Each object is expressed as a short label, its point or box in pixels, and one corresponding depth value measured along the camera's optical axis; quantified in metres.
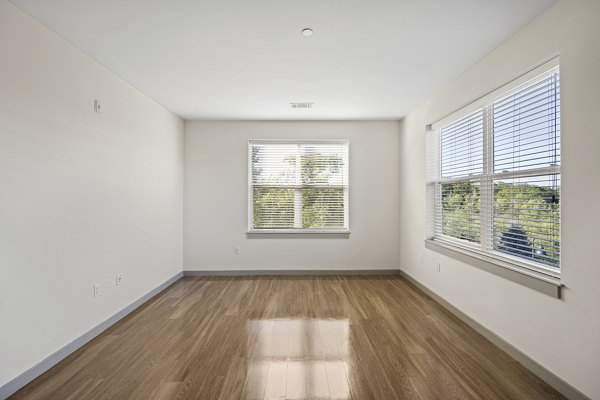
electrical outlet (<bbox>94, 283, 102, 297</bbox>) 2.82
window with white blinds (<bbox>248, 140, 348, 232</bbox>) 5.05
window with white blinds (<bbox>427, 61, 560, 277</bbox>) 2.19
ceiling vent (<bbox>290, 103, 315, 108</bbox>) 4.12
